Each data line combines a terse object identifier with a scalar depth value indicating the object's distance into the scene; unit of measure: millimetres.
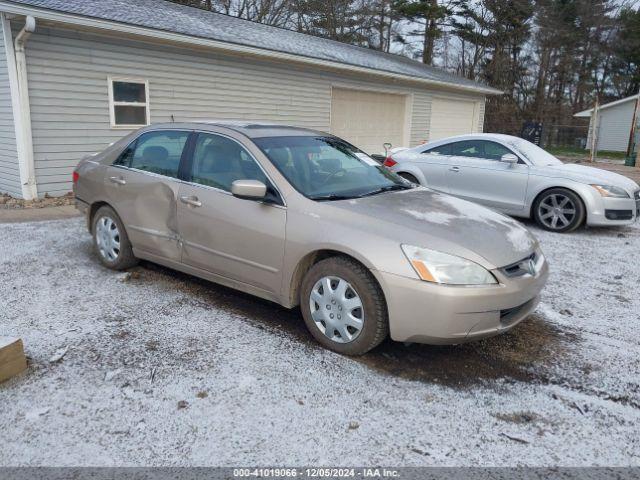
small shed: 32469
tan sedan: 3195
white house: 8305
